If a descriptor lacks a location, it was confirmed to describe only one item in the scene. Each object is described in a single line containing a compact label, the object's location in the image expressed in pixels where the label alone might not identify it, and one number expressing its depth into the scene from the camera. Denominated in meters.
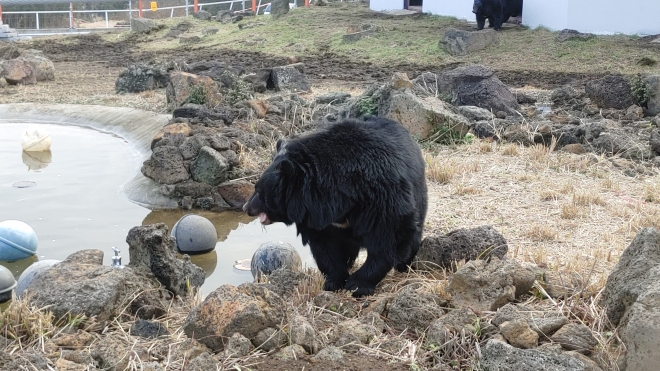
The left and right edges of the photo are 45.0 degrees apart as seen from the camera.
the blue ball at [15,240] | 7.05
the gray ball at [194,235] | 7.39
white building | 18.67
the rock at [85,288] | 4.58
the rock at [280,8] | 26.74
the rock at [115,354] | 4.00
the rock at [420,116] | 9.86
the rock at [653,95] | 11.30
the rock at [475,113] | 10.69
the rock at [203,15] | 29.74
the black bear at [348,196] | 4.95
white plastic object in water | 11.41
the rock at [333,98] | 12.09
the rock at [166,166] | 9.19
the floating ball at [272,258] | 6.34
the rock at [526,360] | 3.67
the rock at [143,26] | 28.20
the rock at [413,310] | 4.46
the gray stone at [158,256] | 5.59
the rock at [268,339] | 4.16
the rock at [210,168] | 9.16
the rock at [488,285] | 4.58
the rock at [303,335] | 4.15
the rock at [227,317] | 4.16
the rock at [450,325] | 4.19
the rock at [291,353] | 4.02
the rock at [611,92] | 11.87
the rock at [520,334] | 3.97
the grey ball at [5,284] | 6.20
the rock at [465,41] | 18.91
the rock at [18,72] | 16.95
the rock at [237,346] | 4.02
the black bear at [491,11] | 20.54
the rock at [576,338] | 3.95
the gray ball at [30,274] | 5.80
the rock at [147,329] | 4.51
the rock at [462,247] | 5.51
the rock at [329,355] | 3.96
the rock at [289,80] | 14.31
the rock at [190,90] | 12.16
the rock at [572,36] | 18.64
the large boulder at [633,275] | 3.96
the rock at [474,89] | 11.50
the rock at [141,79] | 15.43
